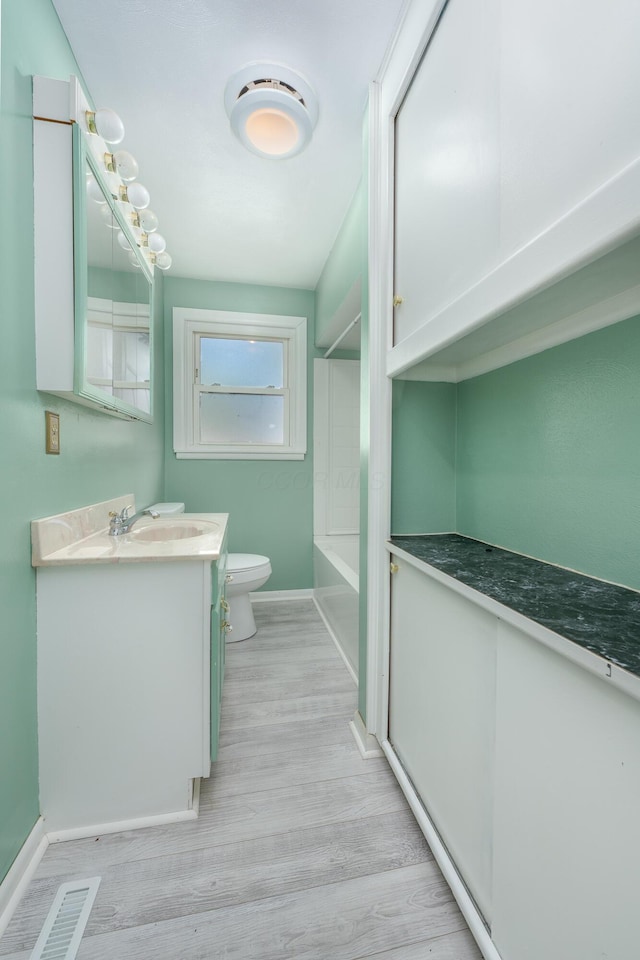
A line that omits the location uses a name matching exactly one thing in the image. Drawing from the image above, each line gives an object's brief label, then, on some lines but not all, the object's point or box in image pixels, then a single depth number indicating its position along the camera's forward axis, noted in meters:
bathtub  1.97
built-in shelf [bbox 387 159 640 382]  0.56
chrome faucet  1.50
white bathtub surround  3.13
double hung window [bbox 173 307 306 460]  2.92
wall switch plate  1.15
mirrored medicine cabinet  1.10
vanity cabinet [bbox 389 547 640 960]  0.54
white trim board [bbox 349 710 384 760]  1.46
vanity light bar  1.21
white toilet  2.29
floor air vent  0.86
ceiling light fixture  1.38
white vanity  1.14
